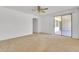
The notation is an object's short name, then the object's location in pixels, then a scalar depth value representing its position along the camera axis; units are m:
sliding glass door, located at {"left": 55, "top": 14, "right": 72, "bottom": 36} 4.62
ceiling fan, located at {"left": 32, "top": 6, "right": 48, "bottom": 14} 3.17
